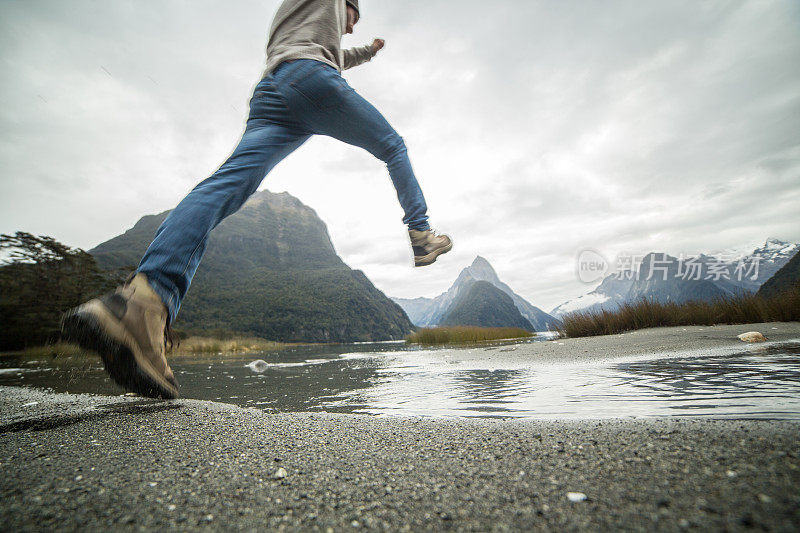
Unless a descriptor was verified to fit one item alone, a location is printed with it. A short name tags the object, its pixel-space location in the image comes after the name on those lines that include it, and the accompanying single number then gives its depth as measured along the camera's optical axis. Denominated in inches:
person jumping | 52.8
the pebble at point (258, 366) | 224.1
